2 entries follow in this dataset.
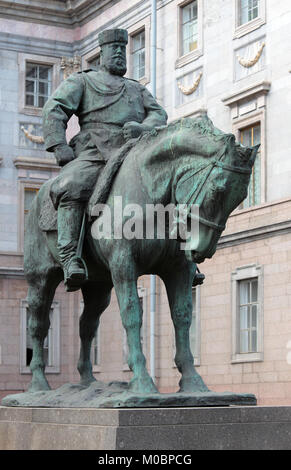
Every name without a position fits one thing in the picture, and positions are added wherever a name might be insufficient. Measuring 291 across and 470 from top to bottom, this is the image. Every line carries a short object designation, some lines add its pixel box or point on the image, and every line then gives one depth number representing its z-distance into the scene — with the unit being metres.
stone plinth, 7.11
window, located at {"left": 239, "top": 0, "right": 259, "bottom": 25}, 24.86
